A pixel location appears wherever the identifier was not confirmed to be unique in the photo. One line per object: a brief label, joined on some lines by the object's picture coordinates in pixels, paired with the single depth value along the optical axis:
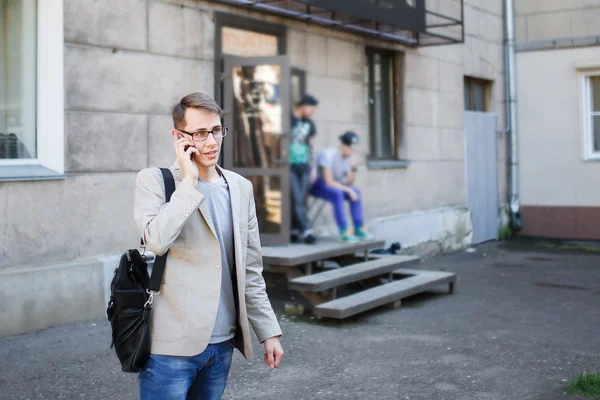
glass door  8.16
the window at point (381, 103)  11.04
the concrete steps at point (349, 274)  7.14
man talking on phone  2.54
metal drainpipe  14.60
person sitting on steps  8.95
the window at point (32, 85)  6.64
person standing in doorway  8.55
